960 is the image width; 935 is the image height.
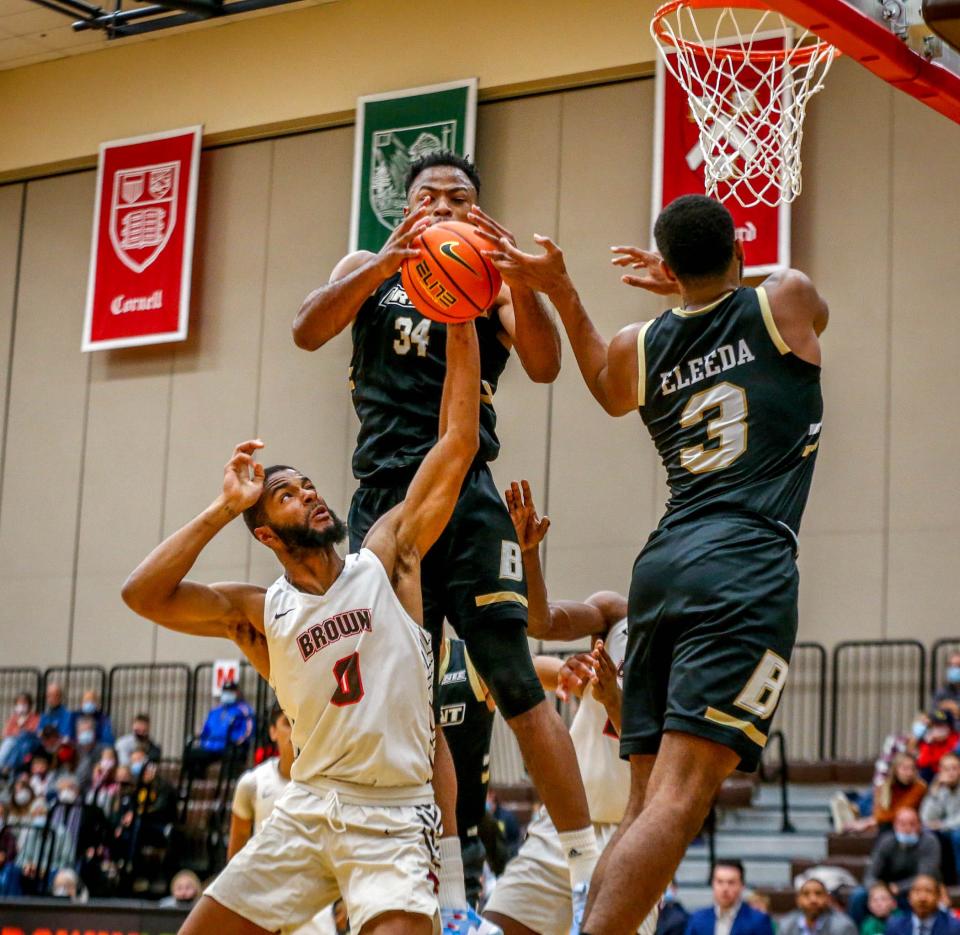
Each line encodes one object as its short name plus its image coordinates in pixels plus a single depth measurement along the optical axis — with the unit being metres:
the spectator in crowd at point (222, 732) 18.14
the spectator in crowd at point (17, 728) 19.41
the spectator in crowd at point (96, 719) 19.66
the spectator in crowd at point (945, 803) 12.96
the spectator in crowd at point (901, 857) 12.48
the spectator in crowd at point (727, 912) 12.16
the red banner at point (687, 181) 16.53
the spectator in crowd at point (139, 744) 18.64
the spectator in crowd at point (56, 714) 19.83
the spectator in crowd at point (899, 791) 13.41
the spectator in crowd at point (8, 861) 16.39
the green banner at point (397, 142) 18.67
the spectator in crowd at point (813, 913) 11.96
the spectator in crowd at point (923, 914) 11.59
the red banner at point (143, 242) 20.56
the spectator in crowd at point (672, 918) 12.61
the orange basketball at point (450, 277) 5.66
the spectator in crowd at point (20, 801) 17.91
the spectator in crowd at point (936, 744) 13.88
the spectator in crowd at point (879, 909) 12.15
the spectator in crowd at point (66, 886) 15.50
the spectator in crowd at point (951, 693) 14.14
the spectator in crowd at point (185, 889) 14.42
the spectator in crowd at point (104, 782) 17.19
